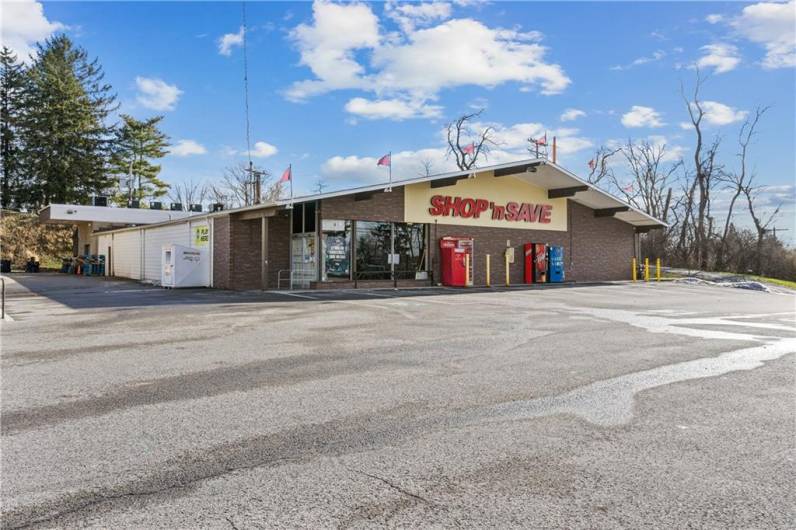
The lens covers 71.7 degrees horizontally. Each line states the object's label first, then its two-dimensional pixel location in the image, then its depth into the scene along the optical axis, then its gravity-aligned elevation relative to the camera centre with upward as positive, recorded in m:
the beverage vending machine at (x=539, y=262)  25.80 +0.09
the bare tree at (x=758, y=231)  39.07 +2.42
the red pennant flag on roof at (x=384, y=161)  19.08 +3.57
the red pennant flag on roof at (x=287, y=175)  17.75 +2.86
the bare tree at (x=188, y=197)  58.44 +7.04
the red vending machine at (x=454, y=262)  22.23 +0.07
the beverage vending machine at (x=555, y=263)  26.17 +0.04
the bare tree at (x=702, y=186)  42.44 +6.19
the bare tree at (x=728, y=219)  41.25 +3.50
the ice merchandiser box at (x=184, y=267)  20.12 -0.14
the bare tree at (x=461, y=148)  43.00 +9.10
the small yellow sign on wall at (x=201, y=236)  21.12 +1.07
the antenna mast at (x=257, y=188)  30.28 +4.25
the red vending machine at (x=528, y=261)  25.73 +0.14
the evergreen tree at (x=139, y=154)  48.98 +10.10
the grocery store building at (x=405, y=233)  19.84 +1.25
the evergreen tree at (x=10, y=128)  44.56 +11.29
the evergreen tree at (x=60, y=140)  44.16 +10.12
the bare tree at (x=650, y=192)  48.34 +6.39
